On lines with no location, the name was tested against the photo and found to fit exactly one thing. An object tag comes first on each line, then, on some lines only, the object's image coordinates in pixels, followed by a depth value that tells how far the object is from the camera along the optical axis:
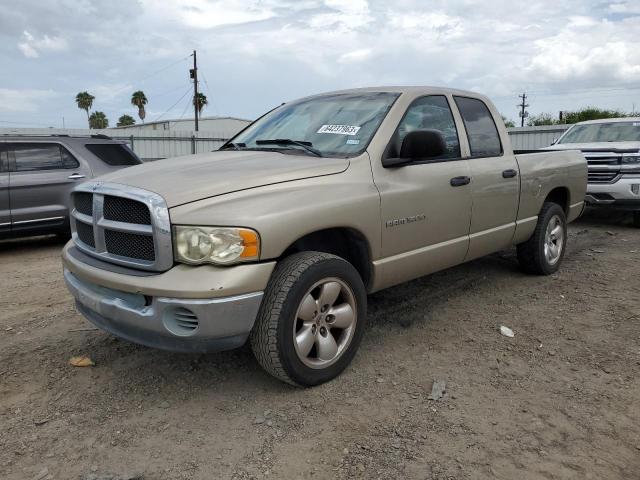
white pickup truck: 8.12
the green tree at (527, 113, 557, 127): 42.02
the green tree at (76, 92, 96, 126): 62.97
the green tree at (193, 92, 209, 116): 44.34
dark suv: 7.20
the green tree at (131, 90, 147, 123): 59.28
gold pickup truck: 2.75
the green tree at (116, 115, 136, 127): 69.44
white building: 41.06
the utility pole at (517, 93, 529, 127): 54.81
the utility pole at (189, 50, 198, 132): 33.34
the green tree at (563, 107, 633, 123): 37.12
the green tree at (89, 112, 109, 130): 65.81
